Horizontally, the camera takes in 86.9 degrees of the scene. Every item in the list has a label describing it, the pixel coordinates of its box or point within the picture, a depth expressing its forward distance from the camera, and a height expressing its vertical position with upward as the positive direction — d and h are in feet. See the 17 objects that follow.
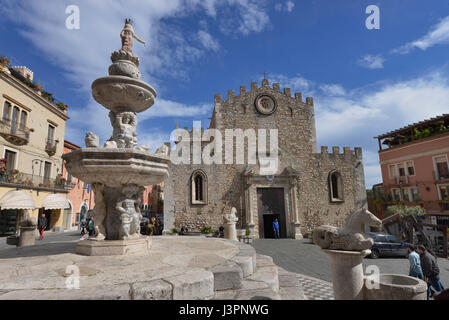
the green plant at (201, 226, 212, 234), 53.98 -6.38
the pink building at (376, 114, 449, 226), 67.41 +9.36
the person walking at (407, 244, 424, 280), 19.92 -5.86
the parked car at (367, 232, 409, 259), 39.17 -8.59
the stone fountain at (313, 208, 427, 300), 9.83 -2.84
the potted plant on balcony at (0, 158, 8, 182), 48.06 +7.74
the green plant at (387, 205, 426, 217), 55.88 -3.62
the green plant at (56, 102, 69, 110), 70.14 +29.67
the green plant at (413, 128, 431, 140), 72.12 +18.84
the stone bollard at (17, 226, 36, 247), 24.20 -2.94
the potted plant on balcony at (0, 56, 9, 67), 51.87 +32.08
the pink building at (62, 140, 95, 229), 72.64 +2.81
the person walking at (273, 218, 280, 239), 56.08 -6.88
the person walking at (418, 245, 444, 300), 19.40 -6.00
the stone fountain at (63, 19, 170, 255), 12.99 +2.16
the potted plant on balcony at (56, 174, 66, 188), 64.75 +6.81
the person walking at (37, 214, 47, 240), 45.27 -3.68
